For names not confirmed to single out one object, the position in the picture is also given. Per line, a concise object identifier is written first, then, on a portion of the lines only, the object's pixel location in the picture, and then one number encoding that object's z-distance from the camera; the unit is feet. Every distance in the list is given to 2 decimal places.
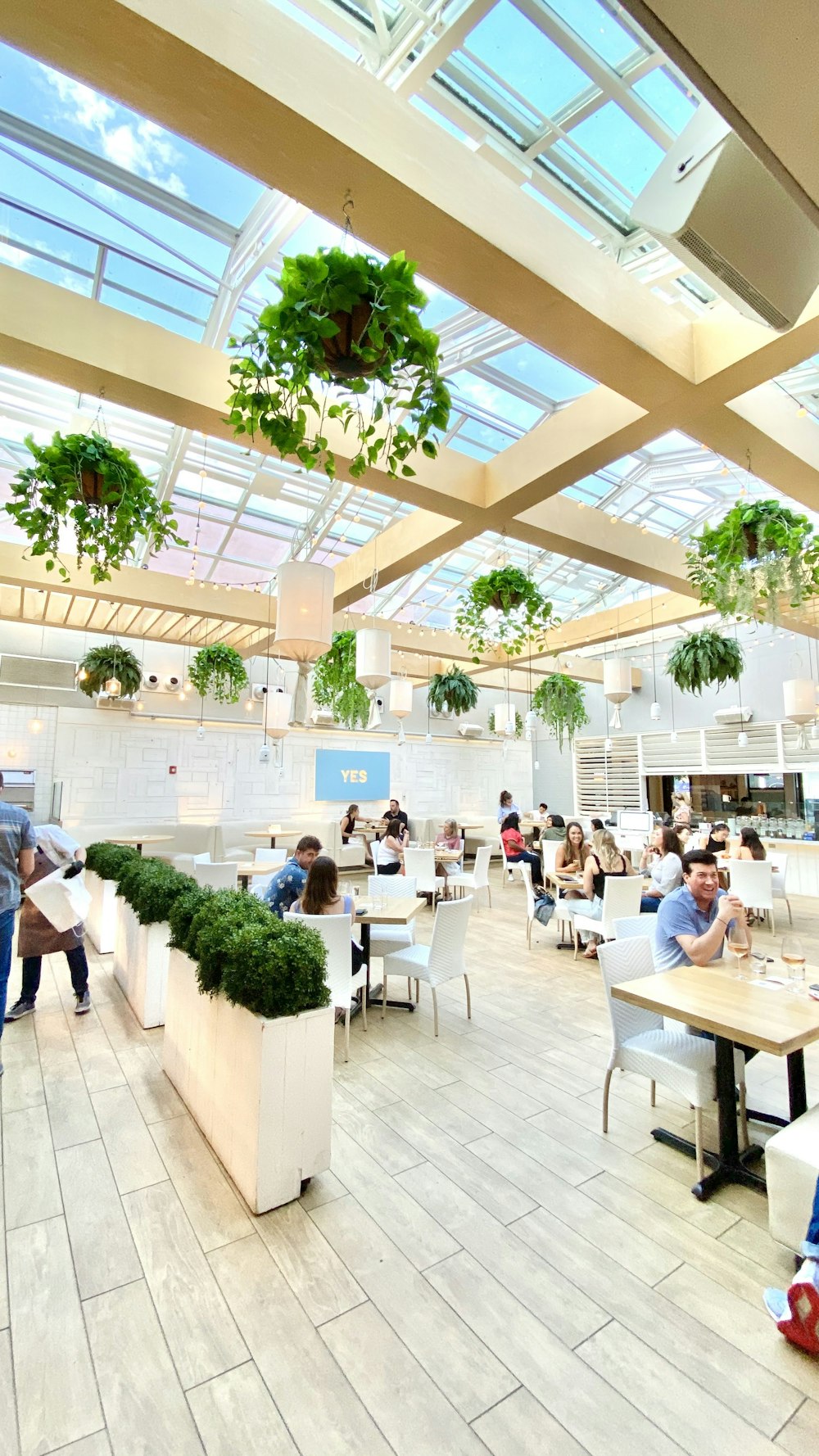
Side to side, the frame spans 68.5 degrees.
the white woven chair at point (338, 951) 11.21
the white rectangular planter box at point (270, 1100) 7.63
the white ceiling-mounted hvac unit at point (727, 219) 4.47
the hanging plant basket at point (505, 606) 15.60
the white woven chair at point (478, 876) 25.79
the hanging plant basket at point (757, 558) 12.19
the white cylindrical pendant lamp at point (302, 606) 10.97
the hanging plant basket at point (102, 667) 25.03
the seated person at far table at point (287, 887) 13.80
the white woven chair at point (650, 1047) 8.46
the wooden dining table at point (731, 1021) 7.32
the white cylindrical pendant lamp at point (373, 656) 15.03
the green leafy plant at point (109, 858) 16.19
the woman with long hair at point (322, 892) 12.13
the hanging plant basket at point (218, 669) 24.36
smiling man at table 10.05
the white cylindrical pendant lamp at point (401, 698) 26.04
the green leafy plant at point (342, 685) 22.89
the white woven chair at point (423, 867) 23.85
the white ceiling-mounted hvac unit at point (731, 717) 33.58
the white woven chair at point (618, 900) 17.35
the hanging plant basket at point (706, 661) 19.61
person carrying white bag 13.44
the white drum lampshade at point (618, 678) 23.79
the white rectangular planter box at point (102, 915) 18.70
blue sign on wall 38.70
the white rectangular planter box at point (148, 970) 13.20
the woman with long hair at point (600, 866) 19.57
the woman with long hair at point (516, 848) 26.07
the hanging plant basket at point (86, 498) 9.15
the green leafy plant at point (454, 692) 28.22
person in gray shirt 11.05
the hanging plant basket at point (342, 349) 5.49
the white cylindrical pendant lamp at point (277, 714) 24.45
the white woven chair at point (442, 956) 13.03
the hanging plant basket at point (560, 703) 29.96
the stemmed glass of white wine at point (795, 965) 8.86
